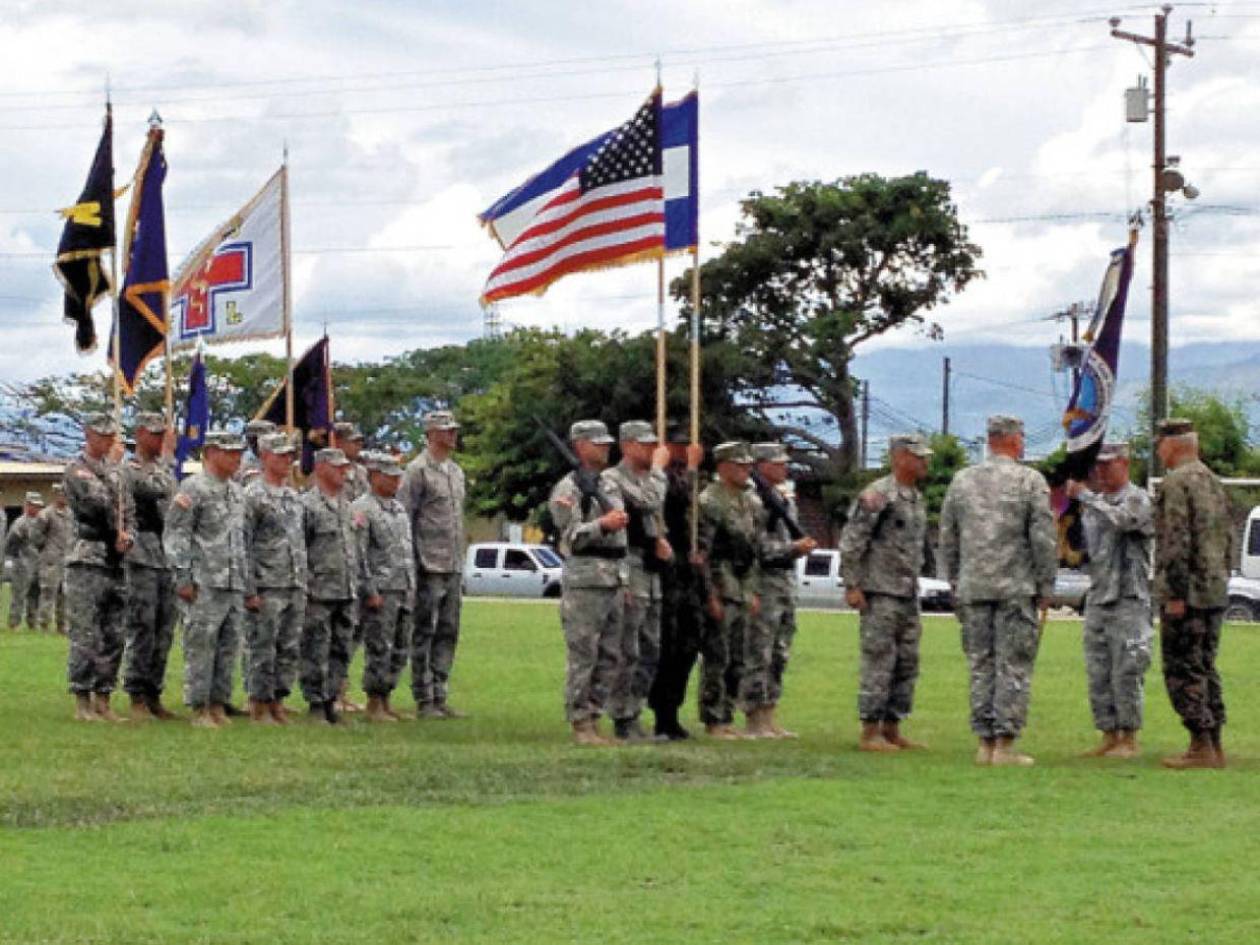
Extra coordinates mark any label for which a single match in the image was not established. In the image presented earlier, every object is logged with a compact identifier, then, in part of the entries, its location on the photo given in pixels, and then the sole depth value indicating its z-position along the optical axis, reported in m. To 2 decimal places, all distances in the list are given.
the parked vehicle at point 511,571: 54.69
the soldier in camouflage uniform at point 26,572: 32.25
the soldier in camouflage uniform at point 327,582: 16.53
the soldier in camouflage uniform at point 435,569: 17.19
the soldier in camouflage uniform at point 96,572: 16.25
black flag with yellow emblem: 17.45
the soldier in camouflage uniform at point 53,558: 31.83
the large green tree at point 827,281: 59.03
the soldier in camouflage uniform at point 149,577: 16.50
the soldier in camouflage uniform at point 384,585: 16.83
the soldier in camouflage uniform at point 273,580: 16.09
